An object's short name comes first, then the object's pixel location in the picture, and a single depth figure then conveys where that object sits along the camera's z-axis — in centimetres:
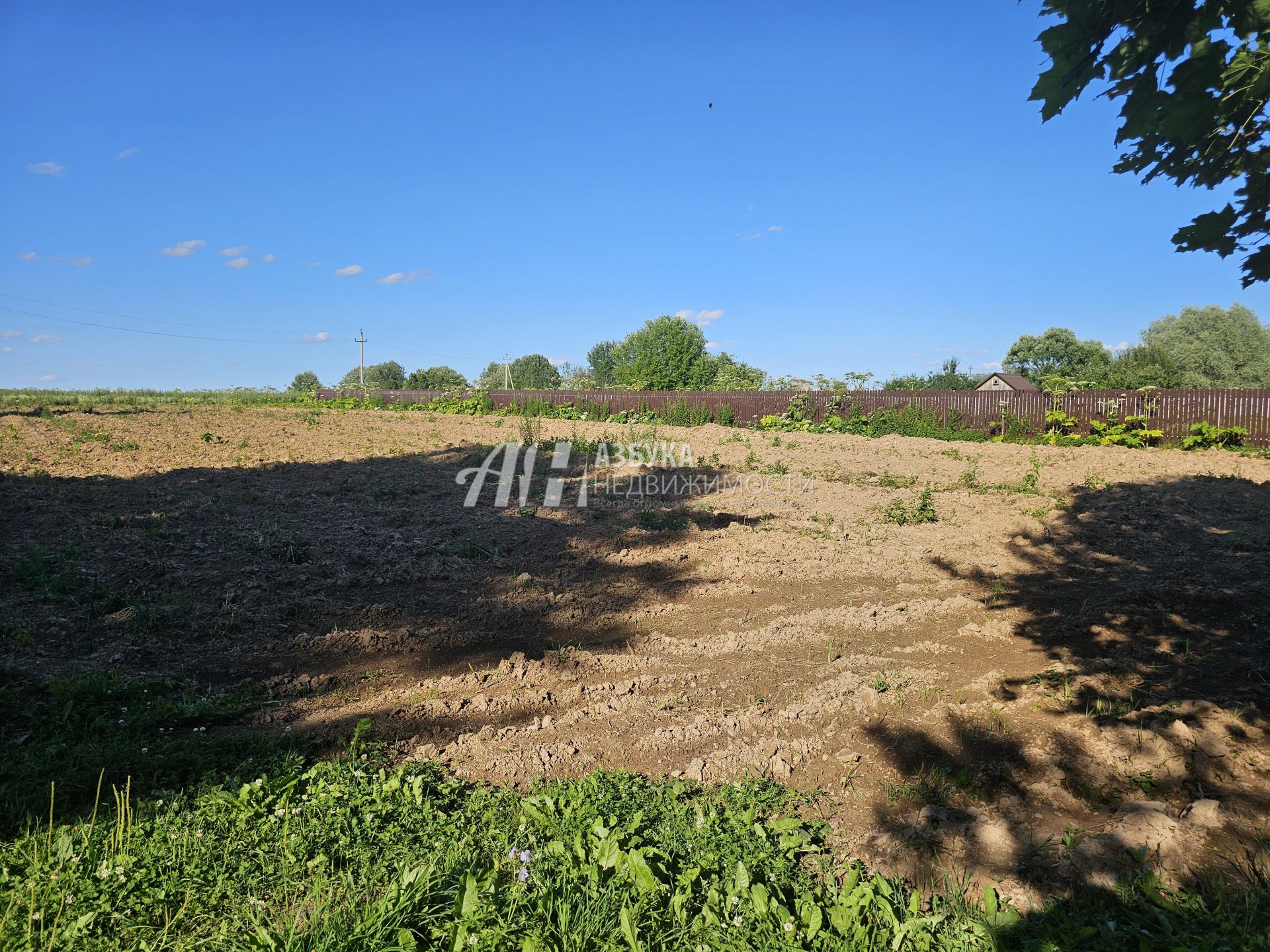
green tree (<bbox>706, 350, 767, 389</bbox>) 2691
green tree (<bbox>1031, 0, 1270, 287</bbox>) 303
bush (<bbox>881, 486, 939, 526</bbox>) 823
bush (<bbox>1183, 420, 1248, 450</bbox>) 1484
